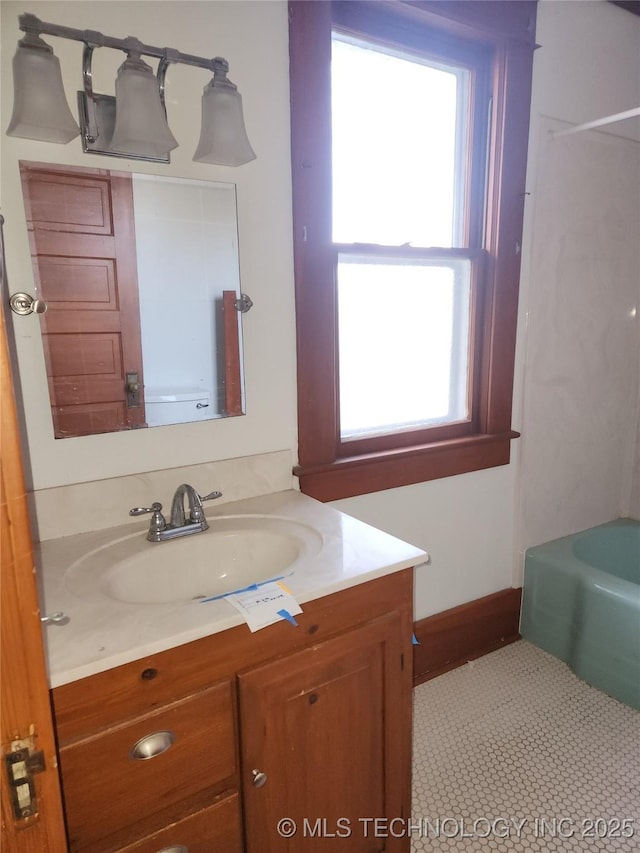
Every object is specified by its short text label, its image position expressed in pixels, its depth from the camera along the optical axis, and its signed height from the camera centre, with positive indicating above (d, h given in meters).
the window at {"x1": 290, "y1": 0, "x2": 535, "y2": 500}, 1.47 +0.24
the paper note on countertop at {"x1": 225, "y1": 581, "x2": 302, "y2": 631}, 0.89 -0.49
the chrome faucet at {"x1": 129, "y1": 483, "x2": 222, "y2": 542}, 1.19 -0.45
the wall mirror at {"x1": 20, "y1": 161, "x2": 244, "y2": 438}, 1.13 +0.04
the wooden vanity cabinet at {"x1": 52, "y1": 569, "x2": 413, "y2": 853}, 0.81 -0.73
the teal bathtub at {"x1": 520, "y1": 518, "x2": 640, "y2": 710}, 1.80 -1.07
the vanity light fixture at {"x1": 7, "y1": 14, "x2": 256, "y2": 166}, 0.99 +0.40
